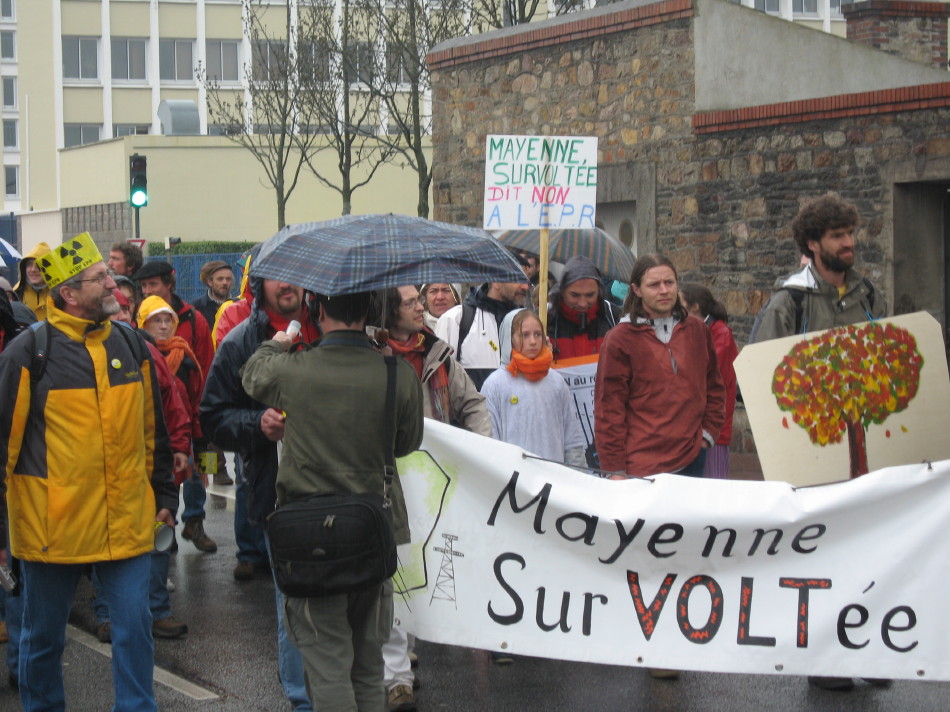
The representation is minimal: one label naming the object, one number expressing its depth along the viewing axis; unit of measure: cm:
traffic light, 2362
